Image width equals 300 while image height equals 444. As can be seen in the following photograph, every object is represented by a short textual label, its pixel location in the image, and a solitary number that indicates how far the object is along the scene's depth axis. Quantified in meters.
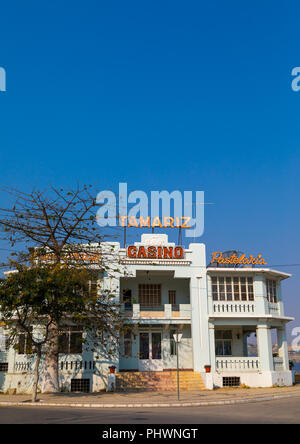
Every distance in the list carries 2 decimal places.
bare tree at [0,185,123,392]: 23.61
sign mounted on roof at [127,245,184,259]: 30.38
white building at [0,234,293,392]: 27.83
